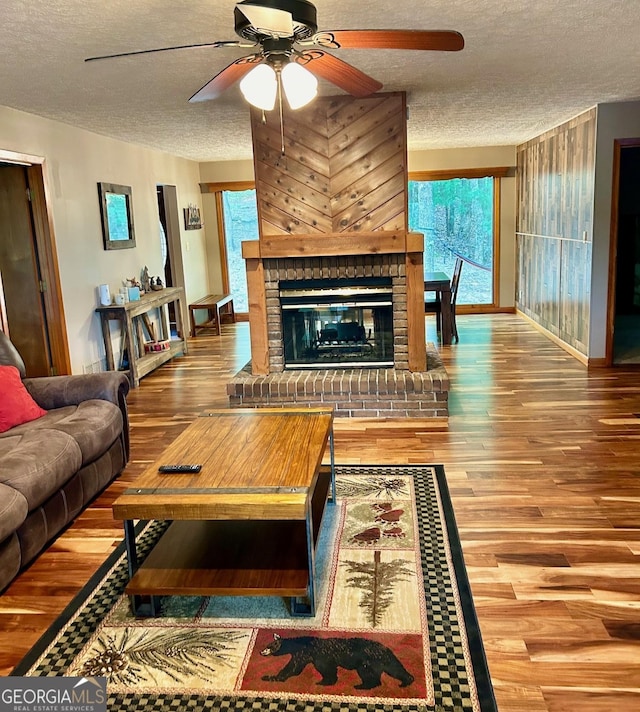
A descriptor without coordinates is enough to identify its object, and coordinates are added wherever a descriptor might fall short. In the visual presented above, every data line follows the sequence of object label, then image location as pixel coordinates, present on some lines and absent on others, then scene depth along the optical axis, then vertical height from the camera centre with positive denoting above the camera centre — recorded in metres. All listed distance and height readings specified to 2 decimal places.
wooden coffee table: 2.28 -0.94
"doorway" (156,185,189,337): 8.37 +0.15
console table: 6.05 -0.84
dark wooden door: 5.16 -0.15
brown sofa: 2.69 -0.95
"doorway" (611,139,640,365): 8.20 -0.43
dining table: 7.04 -0.70
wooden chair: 7.36 -0.79
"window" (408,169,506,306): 9.27 +0.13
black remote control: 2.54 -0.86
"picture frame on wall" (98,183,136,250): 6.23 +0.34
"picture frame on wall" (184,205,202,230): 8.64 +0.38
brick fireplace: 4.89 +0.06
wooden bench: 8.64 -0.88
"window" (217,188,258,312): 9.66 +0.21
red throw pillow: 3.46 -0.79
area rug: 2.01 -1.38
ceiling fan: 2.07 +0.70
